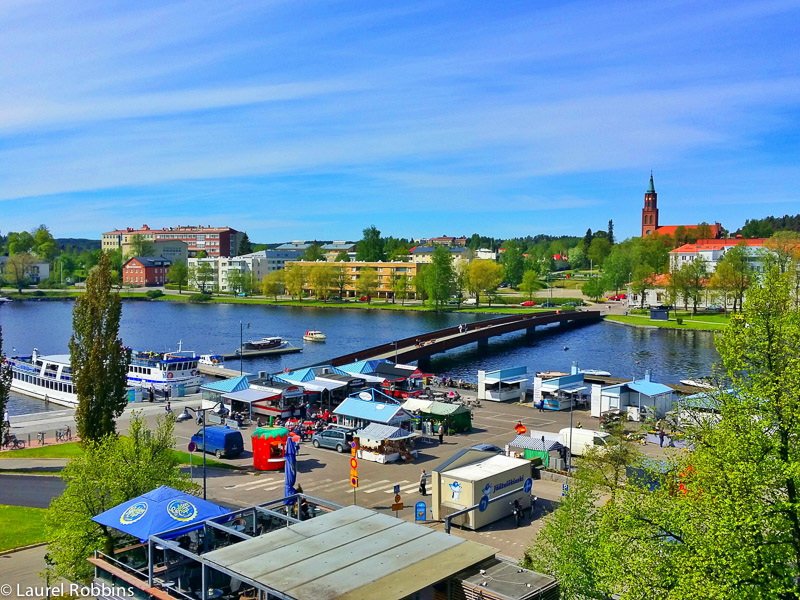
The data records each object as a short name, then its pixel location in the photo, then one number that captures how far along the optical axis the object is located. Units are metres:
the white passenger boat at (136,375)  51.94
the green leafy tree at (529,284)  135.00
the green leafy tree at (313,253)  184.12
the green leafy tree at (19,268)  167.75
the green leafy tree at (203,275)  159.62
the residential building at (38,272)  180.25
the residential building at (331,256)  196.88
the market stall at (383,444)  31.12
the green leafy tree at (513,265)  158.50
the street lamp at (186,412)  39.30
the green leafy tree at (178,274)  166.38
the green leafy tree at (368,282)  142.46
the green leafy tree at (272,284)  145.50
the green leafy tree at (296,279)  143.50
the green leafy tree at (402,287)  138.88
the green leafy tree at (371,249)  190.88
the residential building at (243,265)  165.50
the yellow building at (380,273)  145.38
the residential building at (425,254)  175.12
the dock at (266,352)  76.75
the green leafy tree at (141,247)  193.25
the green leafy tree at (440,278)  124.19
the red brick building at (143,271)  178.75
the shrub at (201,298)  143.88
